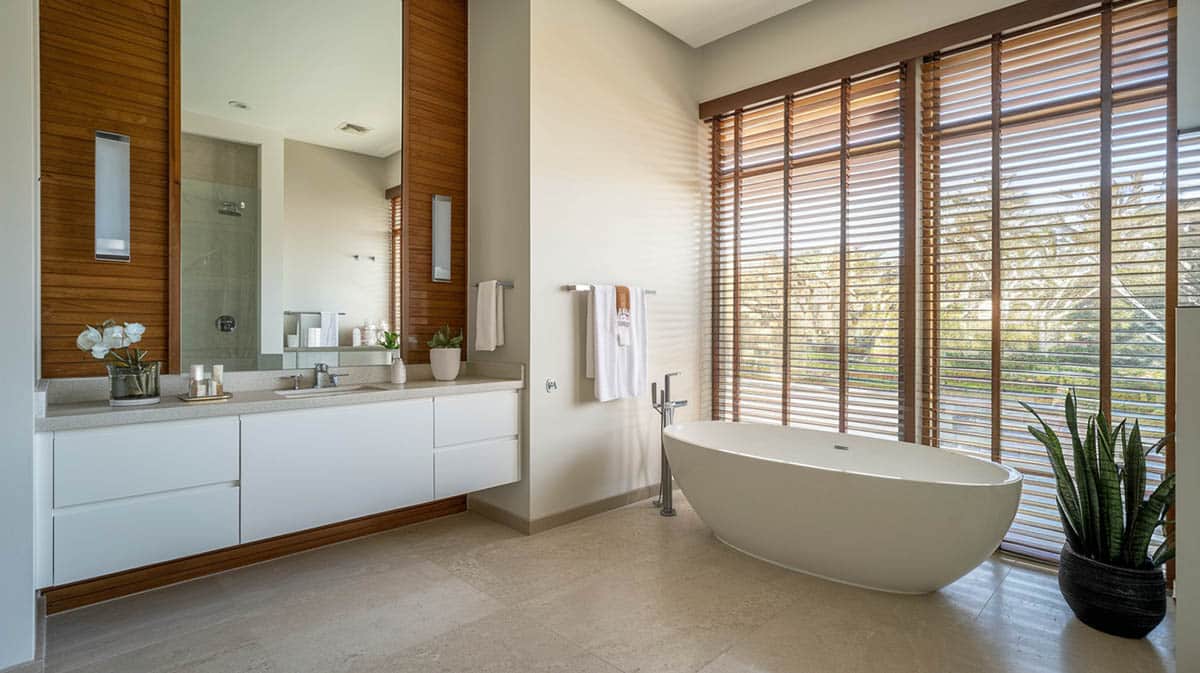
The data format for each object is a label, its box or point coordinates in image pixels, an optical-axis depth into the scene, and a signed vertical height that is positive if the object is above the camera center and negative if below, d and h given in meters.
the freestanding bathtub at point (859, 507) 2.19 -0.72
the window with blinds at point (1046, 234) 2.53 +0.49
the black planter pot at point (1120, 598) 2.09 -0.96
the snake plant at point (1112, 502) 2.14 -0.63
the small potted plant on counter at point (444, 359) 3.17 -0.13
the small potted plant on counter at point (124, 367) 2.13 -0.12
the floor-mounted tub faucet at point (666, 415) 3.52 -0.51
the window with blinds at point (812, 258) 3.31 +0.49
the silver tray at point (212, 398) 2.30 -0.26
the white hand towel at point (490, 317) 3.25 +0.10
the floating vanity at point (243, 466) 1.94 -0.53
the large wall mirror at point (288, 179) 2.59 +0.77
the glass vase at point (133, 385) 2.14 -0.19
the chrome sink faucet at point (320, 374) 2.88 -0.21
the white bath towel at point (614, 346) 3.34 -0.06
